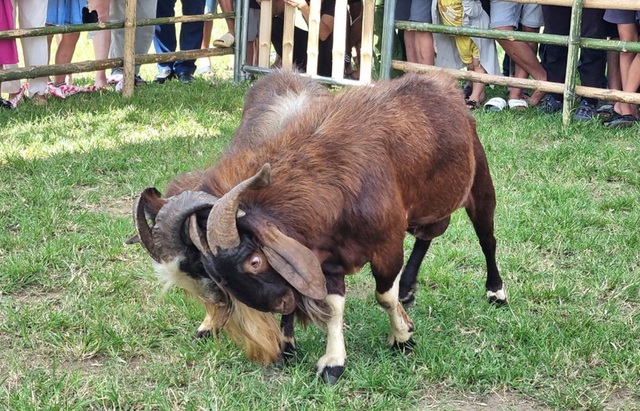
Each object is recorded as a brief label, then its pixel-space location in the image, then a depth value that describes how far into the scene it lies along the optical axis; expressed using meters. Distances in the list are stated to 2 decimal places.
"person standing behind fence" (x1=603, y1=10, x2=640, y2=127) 8.96
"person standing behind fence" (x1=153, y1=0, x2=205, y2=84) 11.56
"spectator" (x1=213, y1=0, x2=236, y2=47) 11.45
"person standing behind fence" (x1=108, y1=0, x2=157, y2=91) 10.59
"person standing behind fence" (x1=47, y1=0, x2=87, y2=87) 10.05
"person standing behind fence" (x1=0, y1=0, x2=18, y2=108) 9.30
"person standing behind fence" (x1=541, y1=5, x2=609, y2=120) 9.38
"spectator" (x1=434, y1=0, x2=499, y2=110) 9.94
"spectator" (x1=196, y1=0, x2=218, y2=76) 12.19
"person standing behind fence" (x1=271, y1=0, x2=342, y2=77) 10.78
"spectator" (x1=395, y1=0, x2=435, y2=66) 10.30
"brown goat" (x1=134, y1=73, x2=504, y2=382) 3.86
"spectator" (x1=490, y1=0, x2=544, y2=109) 9.90
